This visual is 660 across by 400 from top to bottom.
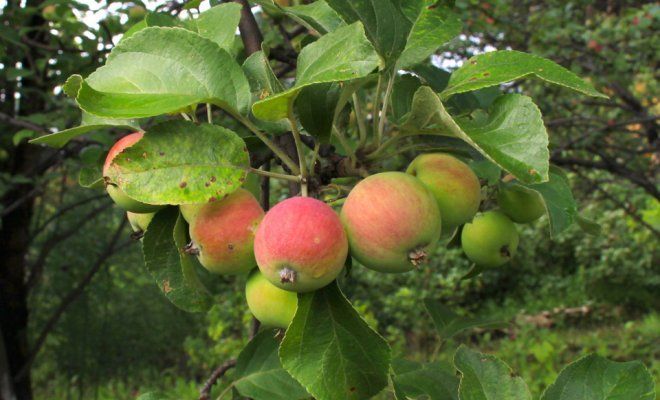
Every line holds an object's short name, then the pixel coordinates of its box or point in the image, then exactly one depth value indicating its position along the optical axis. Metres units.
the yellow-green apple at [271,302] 0.68
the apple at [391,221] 0.62
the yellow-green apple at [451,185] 0.70
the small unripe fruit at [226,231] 0.64
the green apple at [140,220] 0.79
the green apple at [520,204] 0.90
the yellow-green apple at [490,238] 0.94
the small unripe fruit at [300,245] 0.58
